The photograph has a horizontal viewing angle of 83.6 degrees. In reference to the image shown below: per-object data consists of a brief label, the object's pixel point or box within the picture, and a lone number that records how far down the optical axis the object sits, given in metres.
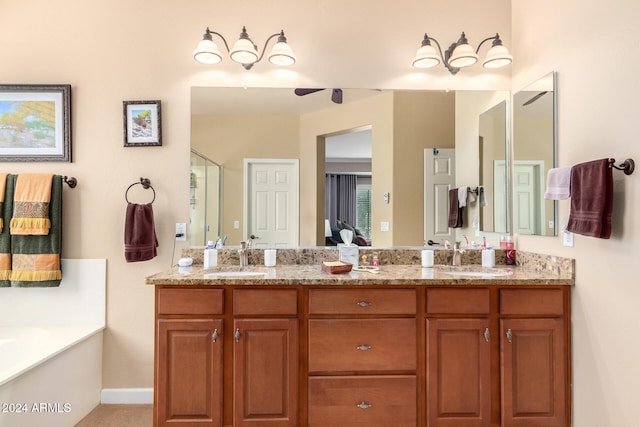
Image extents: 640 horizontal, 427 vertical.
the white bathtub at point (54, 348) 1.77
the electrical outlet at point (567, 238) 2.00
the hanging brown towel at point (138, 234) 2.31
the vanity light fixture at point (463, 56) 2.41
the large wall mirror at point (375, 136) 2.54
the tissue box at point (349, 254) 2.34
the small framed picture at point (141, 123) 2.45
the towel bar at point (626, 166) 1.61
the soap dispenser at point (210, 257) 2.36
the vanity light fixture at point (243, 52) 2.32
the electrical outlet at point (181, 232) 2.48
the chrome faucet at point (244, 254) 2.41
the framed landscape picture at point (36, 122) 2.42
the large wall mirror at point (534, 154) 2.18
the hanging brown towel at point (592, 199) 1.66
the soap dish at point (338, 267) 2.09
